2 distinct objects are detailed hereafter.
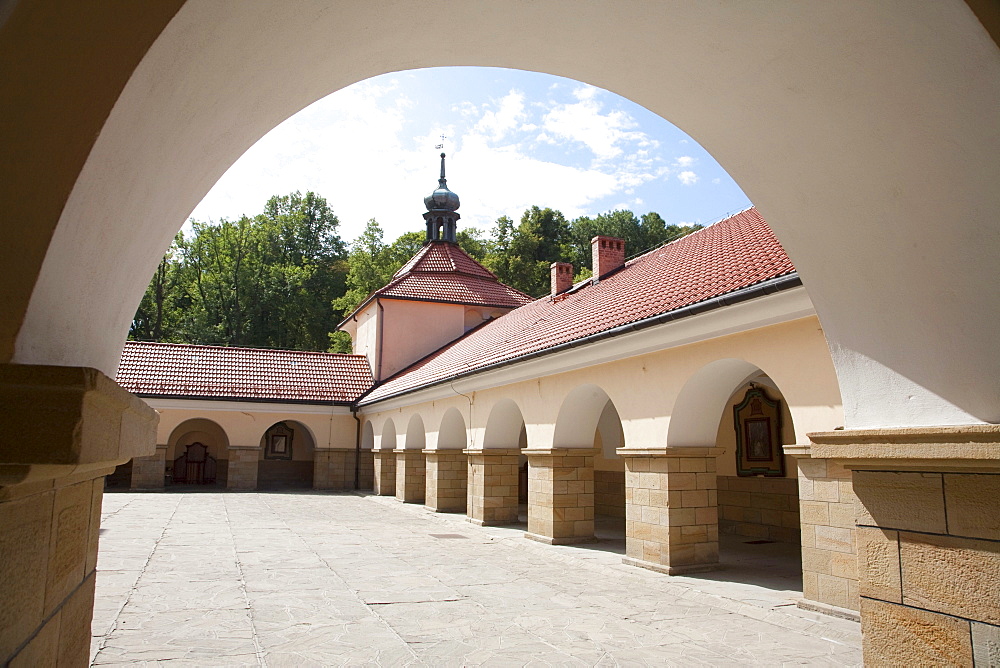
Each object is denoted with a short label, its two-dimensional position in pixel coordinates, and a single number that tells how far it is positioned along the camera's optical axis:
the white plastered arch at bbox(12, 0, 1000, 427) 2.00
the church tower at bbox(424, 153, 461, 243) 32.31
